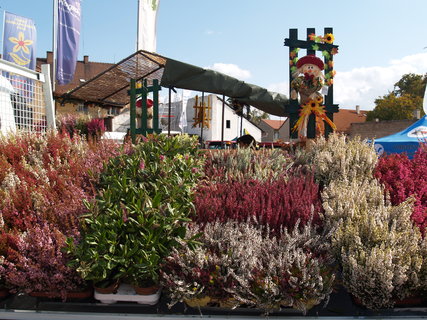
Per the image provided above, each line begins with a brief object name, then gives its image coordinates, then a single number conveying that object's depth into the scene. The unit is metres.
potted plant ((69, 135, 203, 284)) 2.71
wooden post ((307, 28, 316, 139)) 9.20
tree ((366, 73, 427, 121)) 44.41
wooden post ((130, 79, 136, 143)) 7.95
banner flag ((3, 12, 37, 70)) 15.47
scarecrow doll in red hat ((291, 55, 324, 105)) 9.20
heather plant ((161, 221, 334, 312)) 2.51
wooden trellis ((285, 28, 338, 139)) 9.42
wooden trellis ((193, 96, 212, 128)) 13.97
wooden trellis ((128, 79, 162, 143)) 7.98
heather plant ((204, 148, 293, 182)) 4.46
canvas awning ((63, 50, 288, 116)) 8.12
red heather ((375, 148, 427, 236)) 3.34
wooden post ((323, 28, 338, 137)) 9.84
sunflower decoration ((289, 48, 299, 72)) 9.82
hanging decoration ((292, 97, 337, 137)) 9.16
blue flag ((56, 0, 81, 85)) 15.04
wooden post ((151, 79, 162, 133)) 7.95
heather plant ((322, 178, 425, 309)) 2.52
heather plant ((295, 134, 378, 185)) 4.42
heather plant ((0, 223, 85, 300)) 2.68
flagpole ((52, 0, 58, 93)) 15.08
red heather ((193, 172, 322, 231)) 3.26
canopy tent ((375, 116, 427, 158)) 9.52
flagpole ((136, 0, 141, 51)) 14.49
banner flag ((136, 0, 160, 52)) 14.87
